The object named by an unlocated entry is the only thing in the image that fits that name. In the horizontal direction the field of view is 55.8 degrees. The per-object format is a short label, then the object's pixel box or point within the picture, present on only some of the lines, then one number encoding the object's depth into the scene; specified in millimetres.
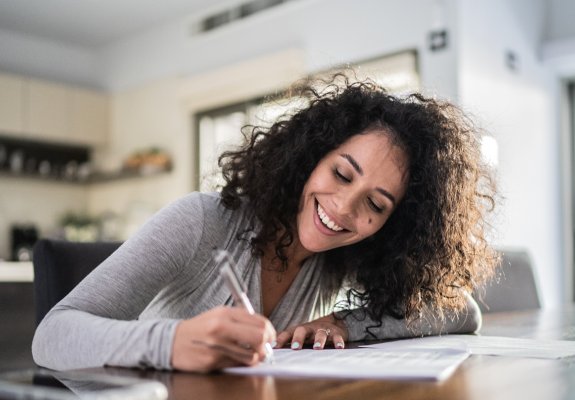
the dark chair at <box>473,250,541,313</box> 2061
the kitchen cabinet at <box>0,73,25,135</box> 4883
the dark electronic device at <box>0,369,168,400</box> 483
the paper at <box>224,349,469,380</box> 673
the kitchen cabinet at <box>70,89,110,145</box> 5406
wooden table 587
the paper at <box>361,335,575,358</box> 891
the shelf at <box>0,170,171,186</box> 5129
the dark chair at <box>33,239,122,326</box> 1147
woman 1132
